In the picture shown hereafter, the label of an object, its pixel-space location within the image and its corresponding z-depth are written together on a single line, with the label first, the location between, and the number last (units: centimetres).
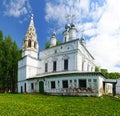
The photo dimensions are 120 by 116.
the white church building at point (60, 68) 1575
